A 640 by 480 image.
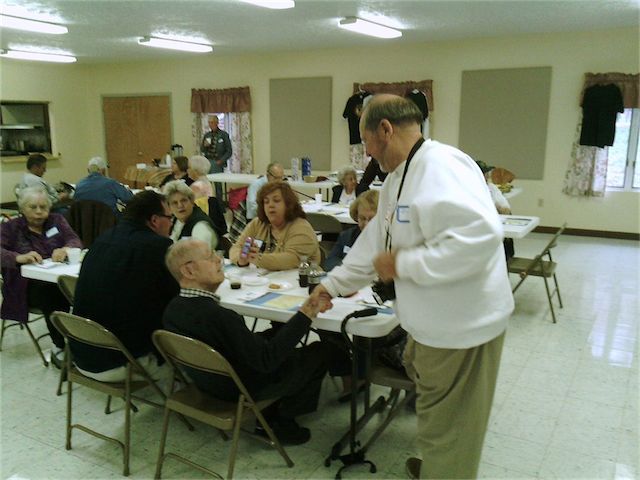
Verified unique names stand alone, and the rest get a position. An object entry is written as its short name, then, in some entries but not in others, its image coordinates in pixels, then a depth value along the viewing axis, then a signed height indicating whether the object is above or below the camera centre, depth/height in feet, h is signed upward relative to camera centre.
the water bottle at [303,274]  8.98 -2.30
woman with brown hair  10.10 -1.93
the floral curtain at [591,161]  22.65 -0.94
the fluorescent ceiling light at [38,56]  29.86 +4.50
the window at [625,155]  23.47 -0.65
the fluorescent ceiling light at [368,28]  20.05 +4.48
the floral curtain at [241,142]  31.89 -0.36
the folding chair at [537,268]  13.44 -3.33
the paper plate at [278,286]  8.83 -2.47
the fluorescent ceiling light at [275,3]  16.41 +4.14
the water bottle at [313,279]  8.63 -2.29
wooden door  35.32 +0.31
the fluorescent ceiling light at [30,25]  20.34 +4.34
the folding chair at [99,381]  7.23 -3.52
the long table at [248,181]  23.31 -2.06
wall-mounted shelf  34.09 +0.34
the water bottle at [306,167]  25.17 -1.42
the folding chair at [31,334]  11.02 -4.44
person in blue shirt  16.71 -1.76
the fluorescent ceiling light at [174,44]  25.38 +4.50
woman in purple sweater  10.70 -2.42
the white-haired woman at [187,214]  11.04 -1.65
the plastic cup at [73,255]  10.87 -2.44
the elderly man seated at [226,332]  6.64 -2.45
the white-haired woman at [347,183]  19.43 -1.65
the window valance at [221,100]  31.58 +2.13
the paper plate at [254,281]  9.06 -2.44
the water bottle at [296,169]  25.19 -1.52
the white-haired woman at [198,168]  18.60 -1.13
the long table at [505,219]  13.73 -2.38
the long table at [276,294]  7.09 -2.49
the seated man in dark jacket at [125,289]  7.77 -2.24
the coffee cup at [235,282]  8.82 -2.44
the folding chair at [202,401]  6.43 -3.49
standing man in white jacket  5.18 -1.36
